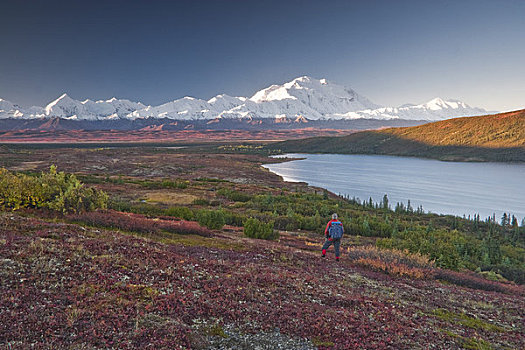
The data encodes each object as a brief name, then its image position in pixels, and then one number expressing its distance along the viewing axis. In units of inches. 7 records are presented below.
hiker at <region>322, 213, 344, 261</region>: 745.6
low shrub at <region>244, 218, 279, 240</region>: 1041.5
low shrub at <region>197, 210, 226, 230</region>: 1115.3
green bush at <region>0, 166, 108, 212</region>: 771.4
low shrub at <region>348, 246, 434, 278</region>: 683.3
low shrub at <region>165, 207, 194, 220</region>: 1263.5
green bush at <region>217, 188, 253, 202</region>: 2284.7
